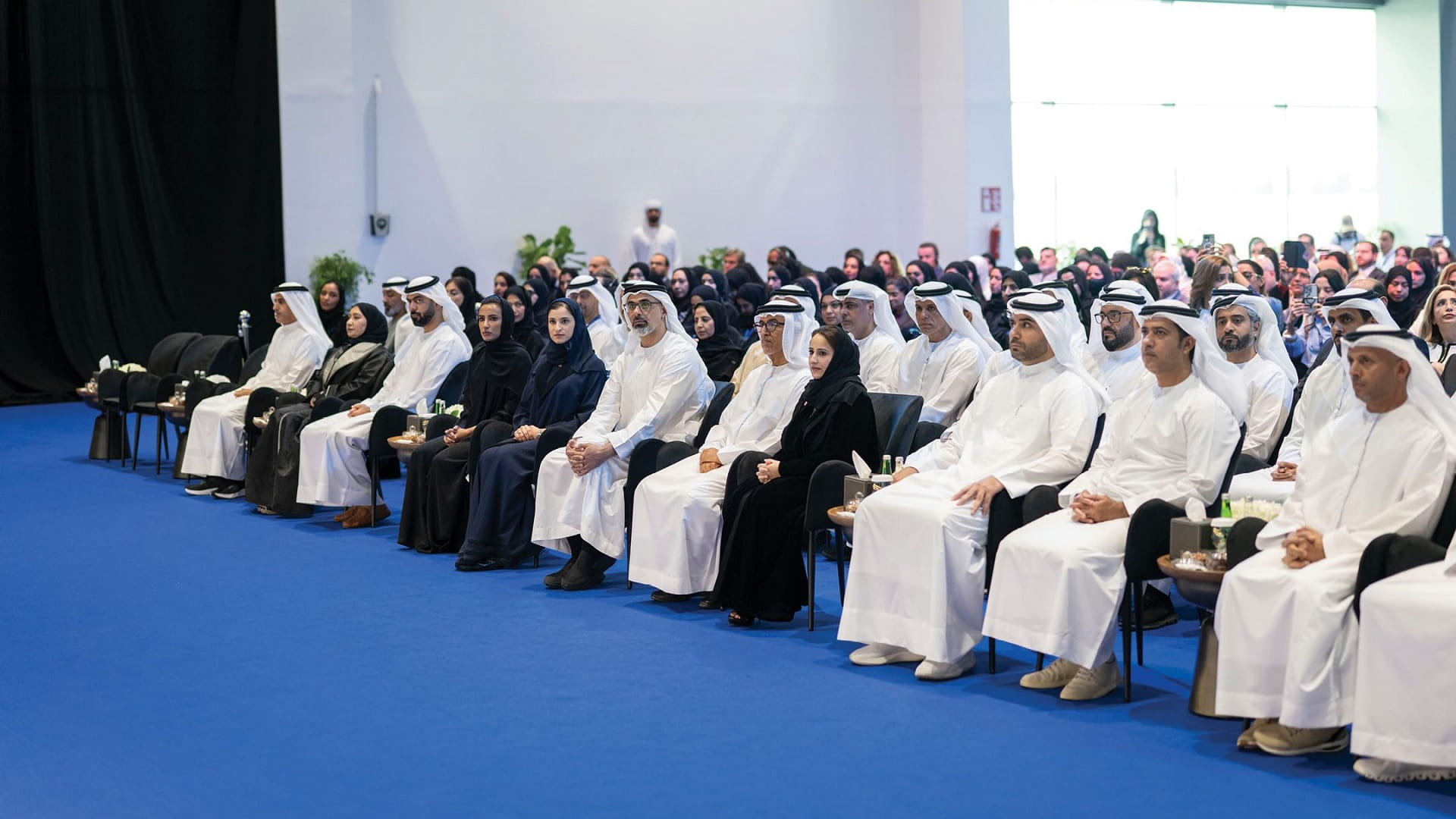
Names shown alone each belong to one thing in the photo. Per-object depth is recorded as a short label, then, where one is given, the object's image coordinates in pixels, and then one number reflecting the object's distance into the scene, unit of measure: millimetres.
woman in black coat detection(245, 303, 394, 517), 9477
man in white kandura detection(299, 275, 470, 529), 9070
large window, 22500
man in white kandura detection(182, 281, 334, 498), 10312
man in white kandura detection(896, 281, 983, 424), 8320
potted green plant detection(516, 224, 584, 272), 18297
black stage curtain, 16859
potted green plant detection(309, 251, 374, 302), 16984
